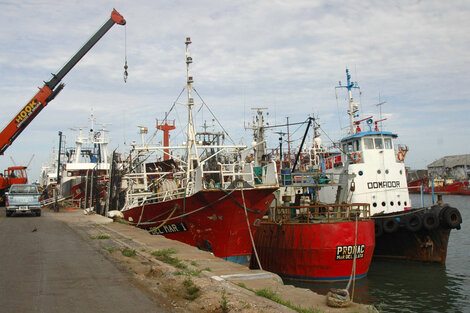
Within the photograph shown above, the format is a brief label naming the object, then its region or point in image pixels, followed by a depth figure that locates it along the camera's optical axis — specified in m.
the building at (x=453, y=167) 92.25
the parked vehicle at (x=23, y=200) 21.79
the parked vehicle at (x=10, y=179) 35.67
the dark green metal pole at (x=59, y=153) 38.94
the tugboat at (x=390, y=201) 17.27
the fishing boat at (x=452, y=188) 72.38
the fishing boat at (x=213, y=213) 14.06
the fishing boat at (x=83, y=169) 31.51
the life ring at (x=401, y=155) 19.80
